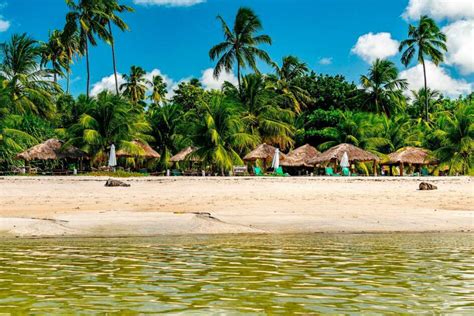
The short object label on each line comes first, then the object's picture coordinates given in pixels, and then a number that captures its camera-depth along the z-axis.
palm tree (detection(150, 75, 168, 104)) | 70.69
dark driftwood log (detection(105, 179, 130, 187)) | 20.44
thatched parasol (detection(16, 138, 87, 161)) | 33.75
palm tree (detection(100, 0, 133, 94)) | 44.69
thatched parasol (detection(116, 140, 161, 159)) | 37.03
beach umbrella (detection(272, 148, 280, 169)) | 34.25
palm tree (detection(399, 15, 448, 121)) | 49.66
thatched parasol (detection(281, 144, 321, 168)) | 38.97
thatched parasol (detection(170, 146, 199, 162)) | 39.38
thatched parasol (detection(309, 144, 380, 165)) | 35.56
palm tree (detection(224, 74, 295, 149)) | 38.41
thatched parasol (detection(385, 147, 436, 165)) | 37.47
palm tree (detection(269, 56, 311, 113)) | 47.41
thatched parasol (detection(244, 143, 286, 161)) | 37.00
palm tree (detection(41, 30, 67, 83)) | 52.91
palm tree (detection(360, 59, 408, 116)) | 50.12
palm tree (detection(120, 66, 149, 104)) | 65.00
